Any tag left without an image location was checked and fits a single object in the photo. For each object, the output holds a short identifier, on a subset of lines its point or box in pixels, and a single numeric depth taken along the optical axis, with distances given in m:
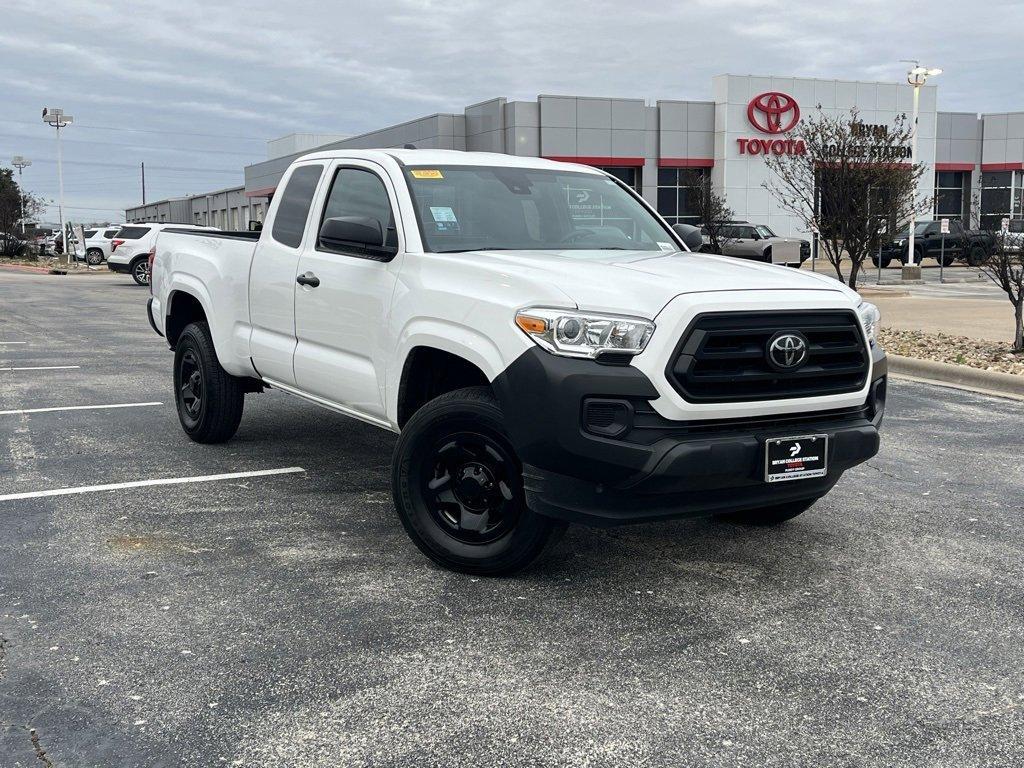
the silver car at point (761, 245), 35.81
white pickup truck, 4.14
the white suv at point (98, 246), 48.03
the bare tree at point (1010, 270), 12.23
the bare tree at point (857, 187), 19.75
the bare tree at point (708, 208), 32.22
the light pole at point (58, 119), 62.50
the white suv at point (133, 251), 30.28
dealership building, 45.75
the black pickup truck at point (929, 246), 35.88
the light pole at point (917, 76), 38.22
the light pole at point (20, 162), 93.19
